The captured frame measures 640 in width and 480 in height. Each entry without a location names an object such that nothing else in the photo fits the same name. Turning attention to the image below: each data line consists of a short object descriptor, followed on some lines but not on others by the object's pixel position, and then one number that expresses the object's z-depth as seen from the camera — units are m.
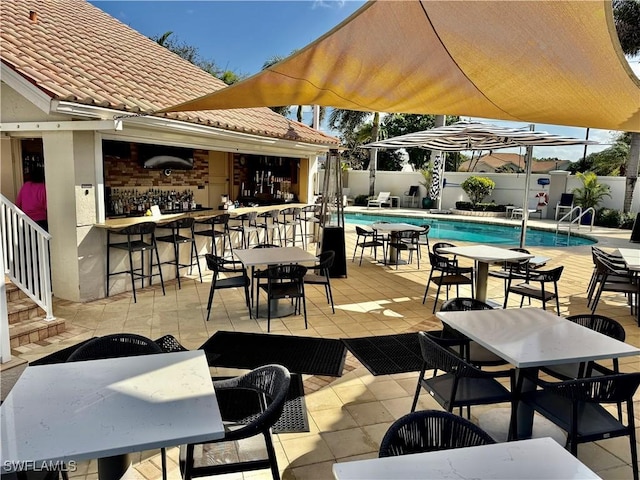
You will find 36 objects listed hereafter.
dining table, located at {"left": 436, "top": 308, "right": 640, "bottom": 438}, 2.70
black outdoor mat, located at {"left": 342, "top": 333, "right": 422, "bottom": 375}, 4.33
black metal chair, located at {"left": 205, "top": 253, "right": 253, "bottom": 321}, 5.51
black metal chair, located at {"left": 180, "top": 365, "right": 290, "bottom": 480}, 2.11
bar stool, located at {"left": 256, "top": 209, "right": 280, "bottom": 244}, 9.35
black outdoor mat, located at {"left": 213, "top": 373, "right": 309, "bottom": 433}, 2.81
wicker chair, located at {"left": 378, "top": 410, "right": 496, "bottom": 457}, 1.94
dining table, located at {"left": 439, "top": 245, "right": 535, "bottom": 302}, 5.74
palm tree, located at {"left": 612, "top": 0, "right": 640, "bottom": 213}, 16.59
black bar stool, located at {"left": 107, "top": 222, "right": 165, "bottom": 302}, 6.19
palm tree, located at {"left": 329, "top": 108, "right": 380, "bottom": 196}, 23.61
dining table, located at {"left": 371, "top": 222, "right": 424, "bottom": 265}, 8.71
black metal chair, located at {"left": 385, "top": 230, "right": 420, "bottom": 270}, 8.67
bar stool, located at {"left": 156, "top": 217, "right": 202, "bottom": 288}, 7.01
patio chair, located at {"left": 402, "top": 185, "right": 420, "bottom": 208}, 23.42
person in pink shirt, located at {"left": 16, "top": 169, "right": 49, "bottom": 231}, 6.15
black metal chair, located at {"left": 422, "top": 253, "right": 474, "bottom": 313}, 6.00
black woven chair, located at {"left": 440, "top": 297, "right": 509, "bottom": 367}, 3.29
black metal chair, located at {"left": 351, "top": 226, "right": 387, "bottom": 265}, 8.84
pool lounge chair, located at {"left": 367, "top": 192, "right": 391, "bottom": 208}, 22.39
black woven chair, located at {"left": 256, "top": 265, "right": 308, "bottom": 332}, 5.32
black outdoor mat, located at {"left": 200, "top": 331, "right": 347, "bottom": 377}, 4.31
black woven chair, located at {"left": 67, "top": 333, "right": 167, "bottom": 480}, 2.79
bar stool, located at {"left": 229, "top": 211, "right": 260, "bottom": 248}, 8.76
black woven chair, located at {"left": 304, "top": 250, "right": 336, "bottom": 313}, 5.88
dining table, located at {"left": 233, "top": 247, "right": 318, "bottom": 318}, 5.43
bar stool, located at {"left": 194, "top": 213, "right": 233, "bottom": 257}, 7.75
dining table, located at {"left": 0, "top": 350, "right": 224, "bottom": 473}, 1.70
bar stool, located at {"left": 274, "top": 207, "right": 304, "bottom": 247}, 9.95
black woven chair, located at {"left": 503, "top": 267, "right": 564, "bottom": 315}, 5.49
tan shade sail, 2.67
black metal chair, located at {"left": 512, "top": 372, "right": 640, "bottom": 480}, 2.44
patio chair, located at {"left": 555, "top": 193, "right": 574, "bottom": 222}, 17.47
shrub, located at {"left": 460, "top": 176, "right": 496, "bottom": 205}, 20.64
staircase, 4.62
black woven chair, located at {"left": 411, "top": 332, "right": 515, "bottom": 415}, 2.68
